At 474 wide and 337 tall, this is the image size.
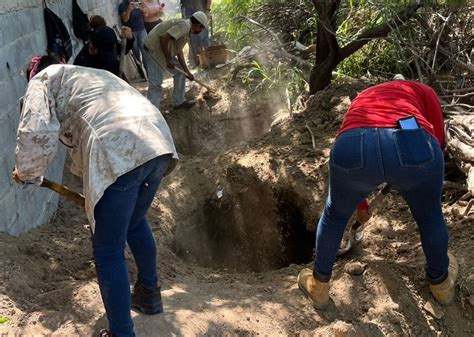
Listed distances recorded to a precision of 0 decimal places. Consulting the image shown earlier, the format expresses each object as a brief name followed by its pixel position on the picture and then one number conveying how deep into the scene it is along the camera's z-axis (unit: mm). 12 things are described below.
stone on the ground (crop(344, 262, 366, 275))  2965
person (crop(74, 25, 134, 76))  4426
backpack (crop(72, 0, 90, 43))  5750
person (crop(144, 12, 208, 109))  5730
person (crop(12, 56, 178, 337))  2020
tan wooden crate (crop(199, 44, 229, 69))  7516
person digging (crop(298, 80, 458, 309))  2221
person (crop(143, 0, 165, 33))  7992
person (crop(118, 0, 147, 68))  7539
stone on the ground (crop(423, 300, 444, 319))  2760
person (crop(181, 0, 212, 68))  8164
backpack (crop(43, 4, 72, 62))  4419
